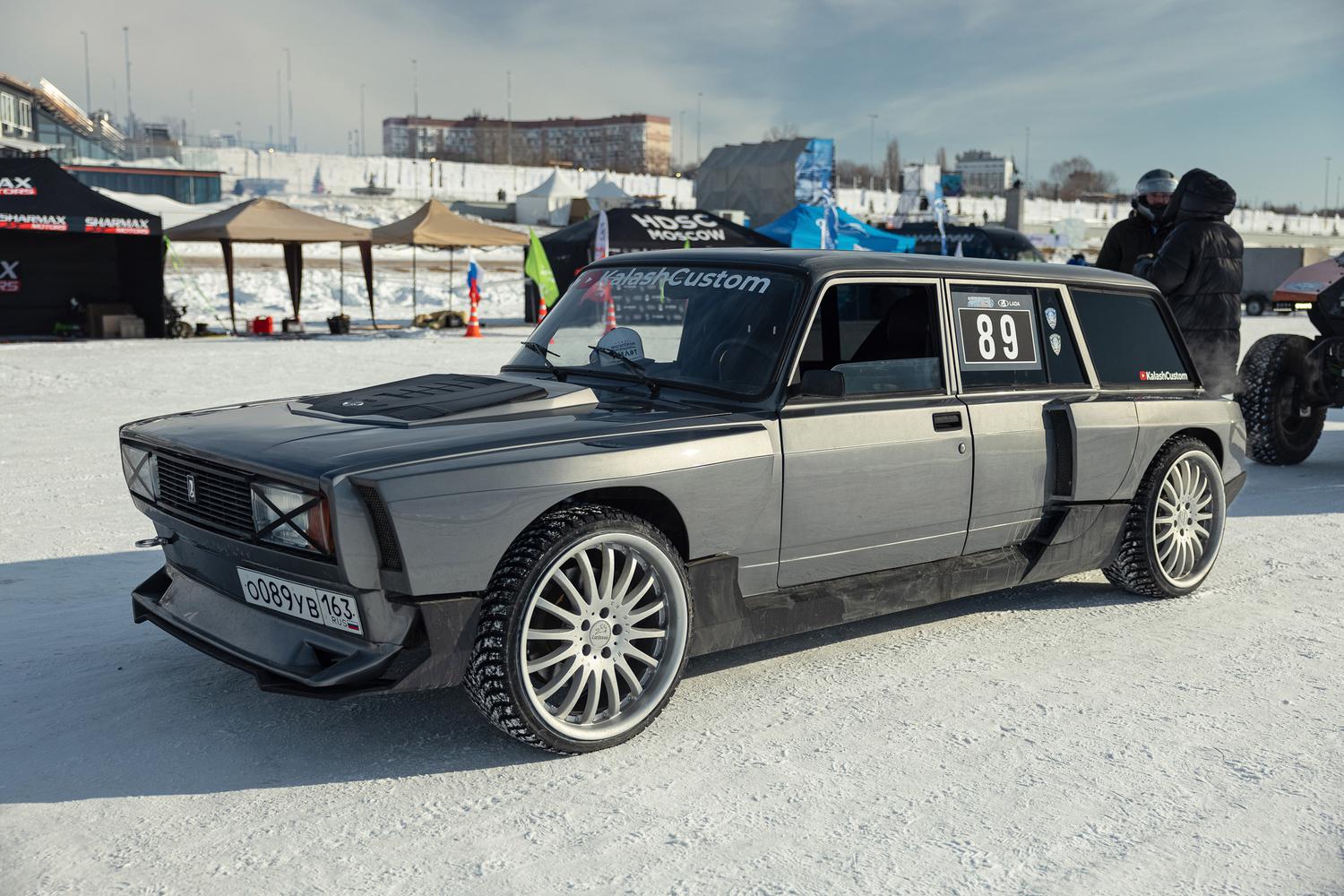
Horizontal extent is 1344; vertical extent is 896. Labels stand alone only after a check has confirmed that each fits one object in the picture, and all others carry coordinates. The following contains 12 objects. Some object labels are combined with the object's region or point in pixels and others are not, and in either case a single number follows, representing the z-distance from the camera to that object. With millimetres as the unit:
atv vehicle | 8531
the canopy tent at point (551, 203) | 45000
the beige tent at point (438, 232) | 24109
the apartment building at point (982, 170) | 183125
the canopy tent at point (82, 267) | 19938
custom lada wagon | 3180
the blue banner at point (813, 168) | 54656
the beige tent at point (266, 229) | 21172
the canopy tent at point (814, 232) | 28344
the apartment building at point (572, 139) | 175750
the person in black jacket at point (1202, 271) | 7688
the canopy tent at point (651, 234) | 24859
